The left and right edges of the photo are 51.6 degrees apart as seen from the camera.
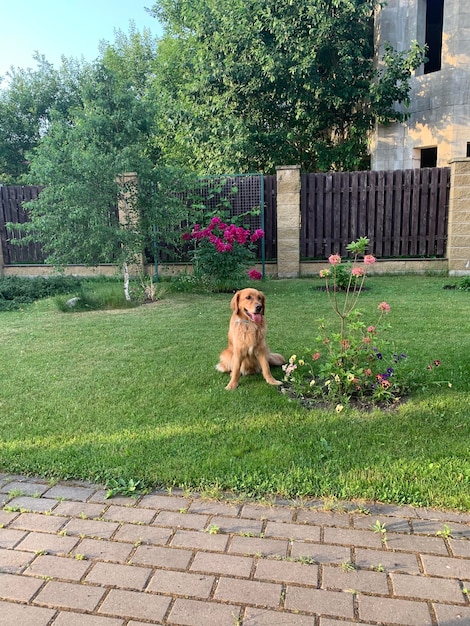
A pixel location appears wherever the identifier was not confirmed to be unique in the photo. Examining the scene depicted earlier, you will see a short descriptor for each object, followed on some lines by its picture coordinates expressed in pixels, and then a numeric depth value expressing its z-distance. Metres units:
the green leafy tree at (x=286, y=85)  13.62
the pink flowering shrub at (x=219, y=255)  9.66
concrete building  14.13
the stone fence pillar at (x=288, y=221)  11.62
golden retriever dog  4.40
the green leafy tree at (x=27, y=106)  21.75
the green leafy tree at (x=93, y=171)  8.07
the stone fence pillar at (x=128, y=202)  8.84
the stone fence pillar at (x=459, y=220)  11.17
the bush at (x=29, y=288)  9.52
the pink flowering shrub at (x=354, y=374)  3.94
